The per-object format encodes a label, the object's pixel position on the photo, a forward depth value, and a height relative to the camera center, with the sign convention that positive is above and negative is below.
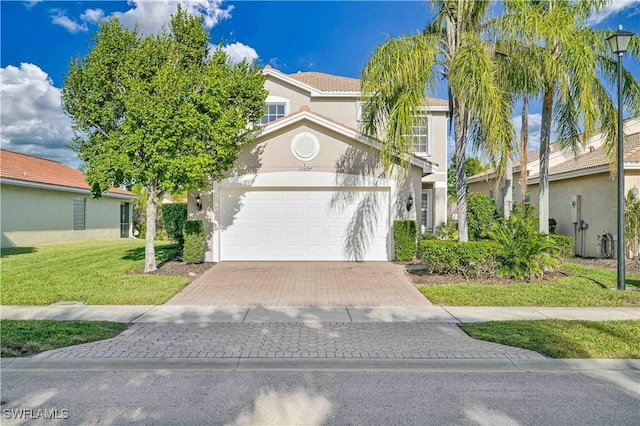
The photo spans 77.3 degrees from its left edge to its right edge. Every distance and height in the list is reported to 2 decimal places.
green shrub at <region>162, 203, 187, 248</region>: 13.66 -0.22
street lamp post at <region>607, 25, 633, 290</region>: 8.71 +1.49
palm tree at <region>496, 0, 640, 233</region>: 9.51 +3.64
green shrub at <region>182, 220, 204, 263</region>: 12.37 -0.91
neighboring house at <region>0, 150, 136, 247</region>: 17.53 +0.35
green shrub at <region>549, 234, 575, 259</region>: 12.31 -0.91
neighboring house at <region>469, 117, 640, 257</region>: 13.45 +0.85
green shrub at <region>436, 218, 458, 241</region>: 16.42 -0.72
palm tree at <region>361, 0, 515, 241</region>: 8.92 +3.08
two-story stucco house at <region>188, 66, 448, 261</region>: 13.16 +0.46
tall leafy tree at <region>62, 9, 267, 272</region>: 9.91 +2.72
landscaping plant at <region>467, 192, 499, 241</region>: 16.59 -0.04
